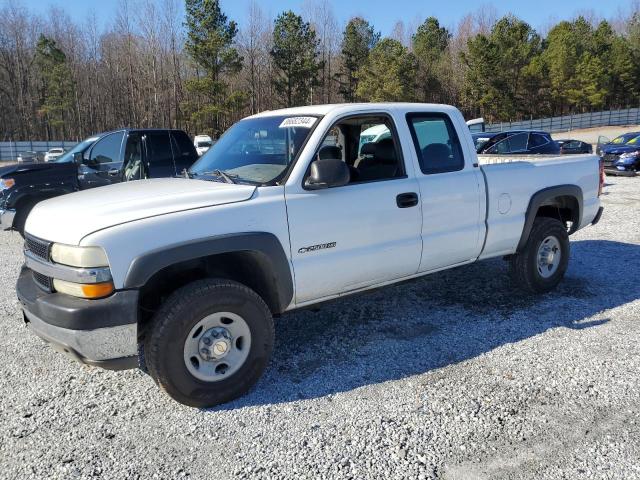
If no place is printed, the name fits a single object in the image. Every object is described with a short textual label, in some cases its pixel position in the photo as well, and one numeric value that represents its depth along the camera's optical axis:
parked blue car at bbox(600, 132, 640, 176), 16.94
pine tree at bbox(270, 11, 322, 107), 48.28
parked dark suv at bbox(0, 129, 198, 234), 8.23
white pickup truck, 3.00
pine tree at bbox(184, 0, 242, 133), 41.62
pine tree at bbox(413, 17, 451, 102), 57.91
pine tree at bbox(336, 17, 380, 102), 55.69
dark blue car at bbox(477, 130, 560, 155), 13.34
